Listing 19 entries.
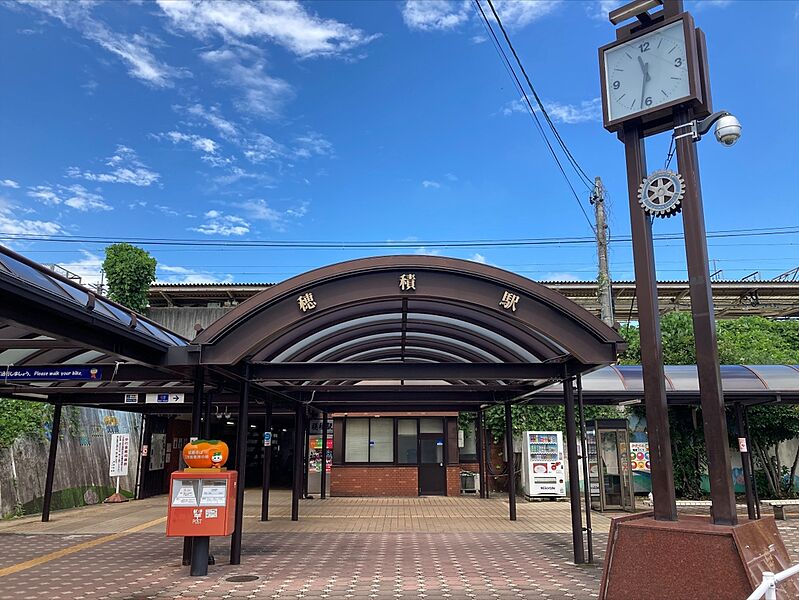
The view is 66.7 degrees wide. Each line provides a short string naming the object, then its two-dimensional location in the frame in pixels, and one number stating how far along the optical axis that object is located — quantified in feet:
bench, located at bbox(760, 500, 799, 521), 44.21
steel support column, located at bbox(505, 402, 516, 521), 46.41
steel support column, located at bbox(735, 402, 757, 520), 40.64
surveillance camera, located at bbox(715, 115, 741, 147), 18.92
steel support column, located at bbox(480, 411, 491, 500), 65.10
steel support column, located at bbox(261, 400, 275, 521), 44.63
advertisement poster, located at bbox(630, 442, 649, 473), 57.21
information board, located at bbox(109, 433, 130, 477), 57.88
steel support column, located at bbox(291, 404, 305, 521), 45.78
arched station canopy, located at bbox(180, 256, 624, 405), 25.52
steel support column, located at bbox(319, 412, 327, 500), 62.04
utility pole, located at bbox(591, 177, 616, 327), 51.13
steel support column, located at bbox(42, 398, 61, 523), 45.98
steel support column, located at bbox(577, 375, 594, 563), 29.68
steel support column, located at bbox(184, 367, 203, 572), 29.12
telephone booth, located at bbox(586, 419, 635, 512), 50.31
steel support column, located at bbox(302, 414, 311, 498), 56.39
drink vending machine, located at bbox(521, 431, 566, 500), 59.57
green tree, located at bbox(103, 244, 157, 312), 79.00
